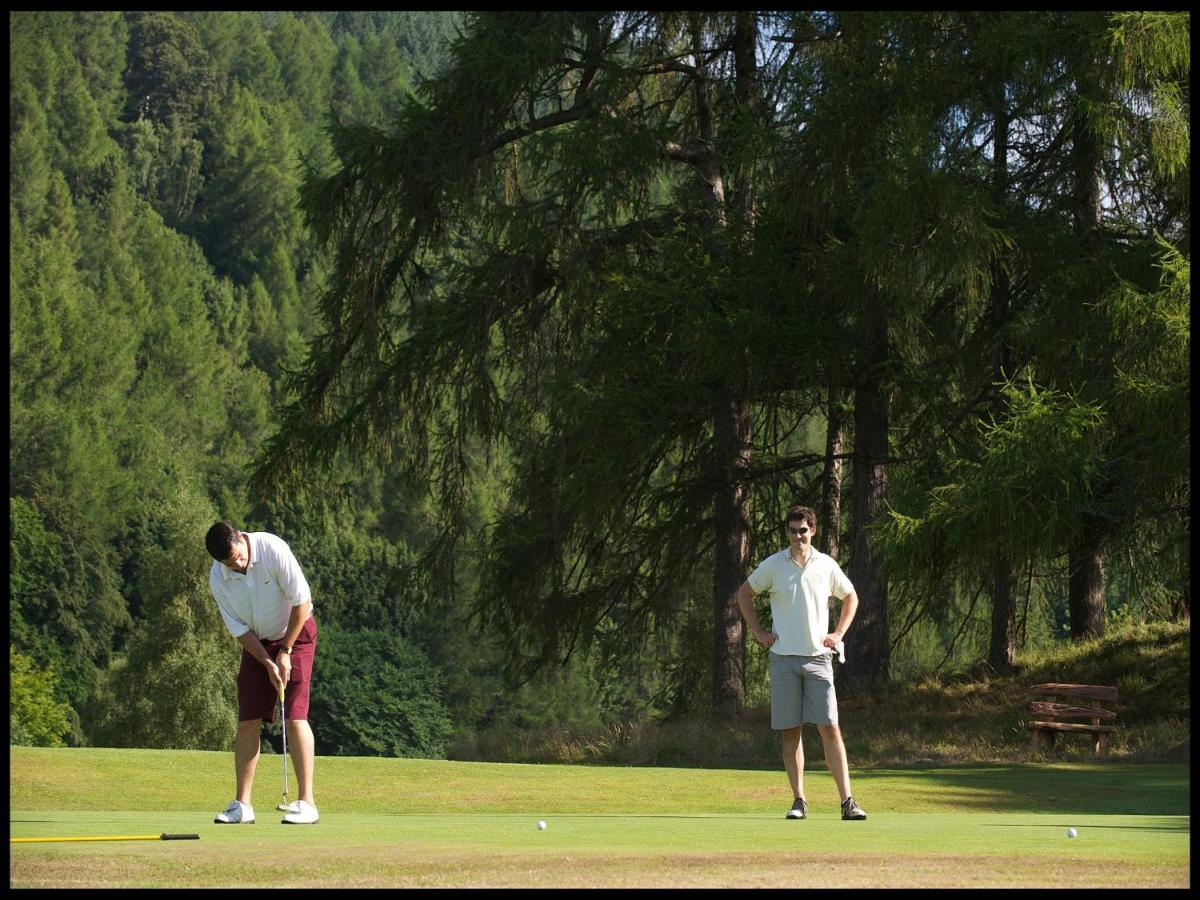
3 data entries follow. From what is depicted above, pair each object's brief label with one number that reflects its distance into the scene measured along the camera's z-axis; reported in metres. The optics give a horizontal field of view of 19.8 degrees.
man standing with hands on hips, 18.10
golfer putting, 17.19
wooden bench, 33.52
